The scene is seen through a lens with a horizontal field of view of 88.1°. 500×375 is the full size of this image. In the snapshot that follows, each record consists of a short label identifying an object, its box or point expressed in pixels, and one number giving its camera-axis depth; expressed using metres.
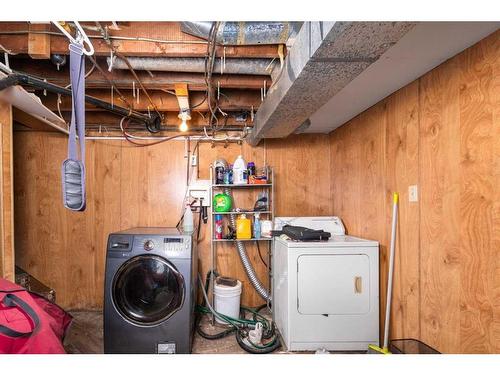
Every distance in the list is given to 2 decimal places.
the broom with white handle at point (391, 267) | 1.79
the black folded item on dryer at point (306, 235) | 2.02
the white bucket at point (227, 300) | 2.52
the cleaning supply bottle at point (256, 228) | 2.68
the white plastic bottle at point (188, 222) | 2.66
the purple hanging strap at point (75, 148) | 0.79
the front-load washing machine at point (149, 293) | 1.96
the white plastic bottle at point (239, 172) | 2.72
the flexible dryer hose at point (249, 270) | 2.76
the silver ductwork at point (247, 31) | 1.37
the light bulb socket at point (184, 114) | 2.28
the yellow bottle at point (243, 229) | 2.63
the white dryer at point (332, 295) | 1.92
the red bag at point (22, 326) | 1.15
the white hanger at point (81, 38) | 0.75
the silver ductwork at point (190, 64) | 1.67
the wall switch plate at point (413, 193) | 1.63
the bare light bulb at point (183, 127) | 2.40
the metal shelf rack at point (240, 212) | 2.65
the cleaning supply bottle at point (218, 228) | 2.69
